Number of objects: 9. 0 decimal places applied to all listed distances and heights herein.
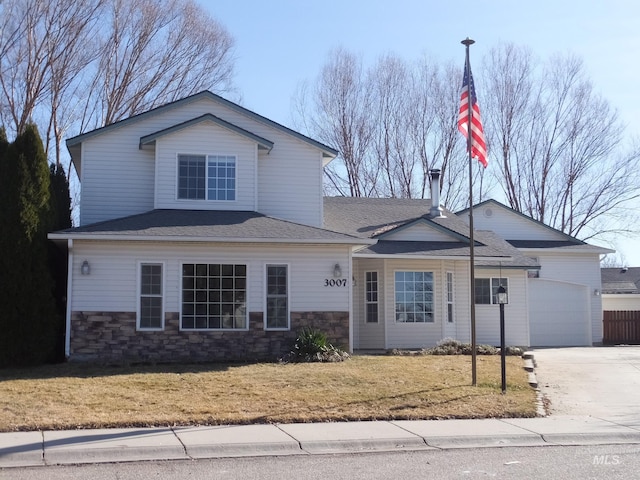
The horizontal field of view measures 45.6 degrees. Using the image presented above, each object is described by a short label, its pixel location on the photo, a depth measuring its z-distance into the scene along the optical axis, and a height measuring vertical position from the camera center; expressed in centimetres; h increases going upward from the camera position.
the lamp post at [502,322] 1400 -36
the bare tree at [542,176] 4041 +681
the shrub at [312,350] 1736 -110
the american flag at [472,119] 1498 +362
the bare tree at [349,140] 3991 +853
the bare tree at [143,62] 3147 +1026
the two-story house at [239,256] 1742 +119
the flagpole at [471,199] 1446 +203
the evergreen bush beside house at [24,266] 1656 +82
